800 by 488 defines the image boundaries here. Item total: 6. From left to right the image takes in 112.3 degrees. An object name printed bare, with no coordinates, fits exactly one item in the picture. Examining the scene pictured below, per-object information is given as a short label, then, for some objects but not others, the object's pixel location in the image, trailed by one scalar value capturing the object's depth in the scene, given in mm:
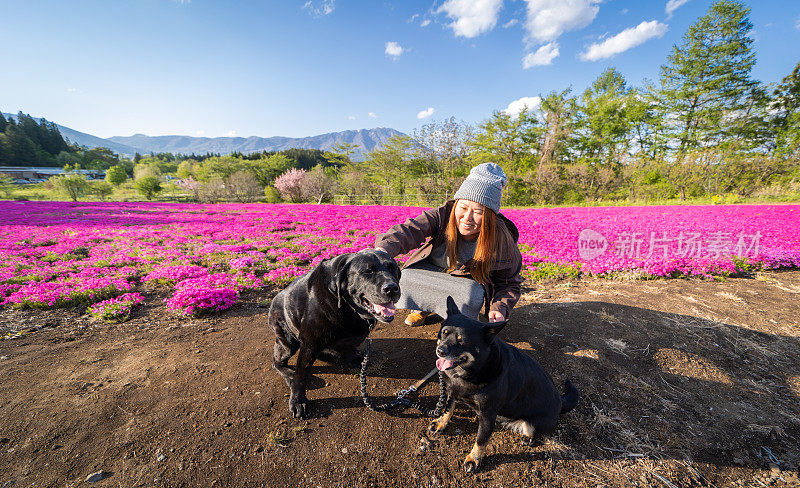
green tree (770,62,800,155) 26094
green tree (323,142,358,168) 44938
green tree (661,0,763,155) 28328
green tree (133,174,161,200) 43031
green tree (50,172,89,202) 34988
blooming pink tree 39781
